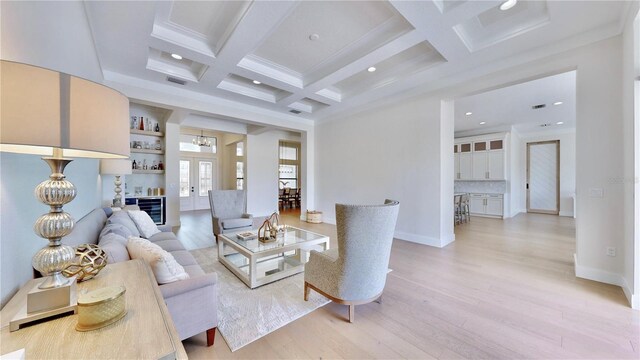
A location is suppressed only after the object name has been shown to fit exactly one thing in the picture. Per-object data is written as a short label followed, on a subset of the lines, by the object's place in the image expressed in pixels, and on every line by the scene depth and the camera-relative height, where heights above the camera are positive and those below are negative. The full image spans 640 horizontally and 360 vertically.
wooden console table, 0.71 -0.51
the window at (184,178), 8.59 +0.06
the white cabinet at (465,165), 7.83 +0.49
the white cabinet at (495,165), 7.13 +0.46
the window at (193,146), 8.57 +1.27
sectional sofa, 1.53 -0.77
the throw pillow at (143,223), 3.09 -0.59
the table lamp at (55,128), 0.68 +0.16
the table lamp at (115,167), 3.47 +0.19
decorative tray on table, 3.18 -0.76
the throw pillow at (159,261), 1.53 -0.54
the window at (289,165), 10.74 +0.69
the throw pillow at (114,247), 1.54 -0.48
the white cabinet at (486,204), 7.13 -0.77
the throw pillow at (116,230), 2.14 -0.47
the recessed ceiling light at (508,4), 2.39 +1.80
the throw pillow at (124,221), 2.51 -0.45
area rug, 1.87 -1.18
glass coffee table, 2.65 -1.08
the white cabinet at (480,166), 7.49 +0.45
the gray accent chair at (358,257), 1.87 -0.66
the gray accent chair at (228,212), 4.04 -0.60
